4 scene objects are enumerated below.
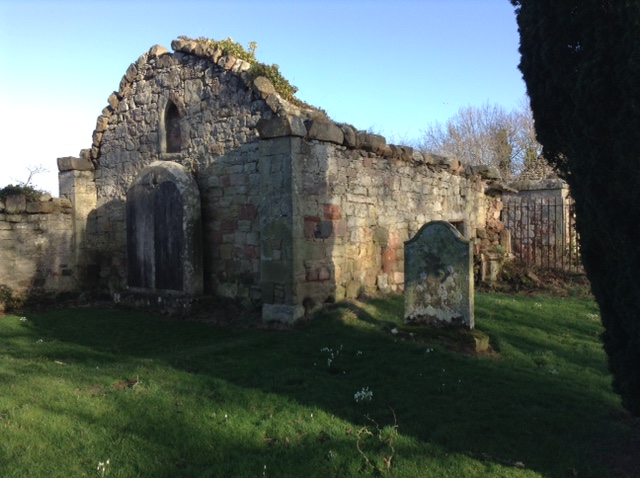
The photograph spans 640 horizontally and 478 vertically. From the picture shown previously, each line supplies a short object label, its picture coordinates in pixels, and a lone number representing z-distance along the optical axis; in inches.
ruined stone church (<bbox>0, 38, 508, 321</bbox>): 313.1
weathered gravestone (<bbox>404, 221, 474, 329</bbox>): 273.4
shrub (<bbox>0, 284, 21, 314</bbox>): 402.3
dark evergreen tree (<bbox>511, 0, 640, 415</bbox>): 149.3
